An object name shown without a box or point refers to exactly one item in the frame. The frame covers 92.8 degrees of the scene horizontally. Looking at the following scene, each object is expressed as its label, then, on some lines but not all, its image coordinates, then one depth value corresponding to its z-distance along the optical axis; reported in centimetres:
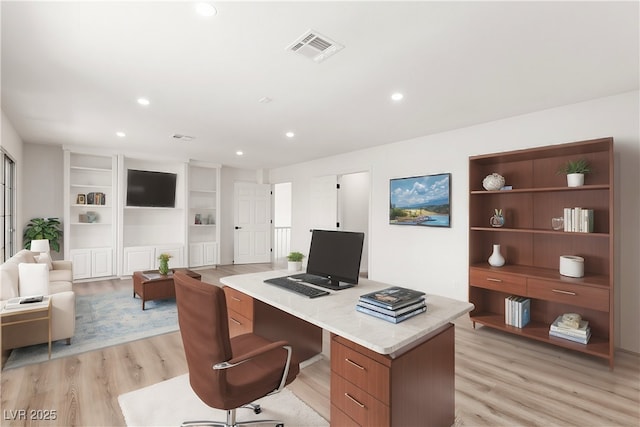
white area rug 197
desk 141
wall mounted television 635
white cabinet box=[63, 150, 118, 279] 571
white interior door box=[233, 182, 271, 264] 788
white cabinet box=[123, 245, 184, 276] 621
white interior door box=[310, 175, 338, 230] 630
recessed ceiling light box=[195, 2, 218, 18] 176
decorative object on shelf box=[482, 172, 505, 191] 353
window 422
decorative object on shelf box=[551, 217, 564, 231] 319
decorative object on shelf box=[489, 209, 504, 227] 360
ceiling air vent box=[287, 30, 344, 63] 207
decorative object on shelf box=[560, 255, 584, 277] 299
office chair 141
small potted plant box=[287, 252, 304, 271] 276
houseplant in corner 534
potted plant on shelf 293
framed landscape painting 436
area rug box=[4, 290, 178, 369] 288
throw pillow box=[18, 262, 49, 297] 300
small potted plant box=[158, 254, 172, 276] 443
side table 254
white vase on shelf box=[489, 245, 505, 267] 356
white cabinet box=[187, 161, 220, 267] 721
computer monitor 215
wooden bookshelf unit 283
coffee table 414
